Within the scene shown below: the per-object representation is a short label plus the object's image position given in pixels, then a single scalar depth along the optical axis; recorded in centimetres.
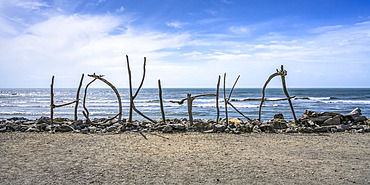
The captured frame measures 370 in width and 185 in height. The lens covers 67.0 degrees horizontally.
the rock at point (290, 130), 898
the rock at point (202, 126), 915
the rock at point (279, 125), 938
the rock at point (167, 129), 896
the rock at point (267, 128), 906
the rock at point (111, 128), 921
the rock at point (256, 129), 903
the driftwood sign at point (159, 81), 997
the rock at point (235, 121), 1079
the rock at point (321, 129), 894
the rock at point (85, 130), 895
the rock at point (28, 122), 1045
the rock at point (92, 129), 915
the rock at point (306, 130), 896
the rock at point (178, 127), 908
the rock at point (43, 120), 1032
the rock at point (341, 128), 912
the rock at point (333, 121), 996
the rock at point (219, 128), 897
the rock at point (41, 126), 931
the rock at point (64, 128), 915
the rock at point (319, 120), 1002
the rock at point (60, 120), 1138
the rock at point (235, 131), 874
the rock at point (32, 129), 915
